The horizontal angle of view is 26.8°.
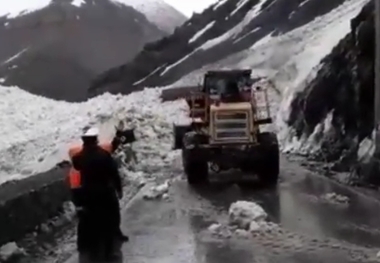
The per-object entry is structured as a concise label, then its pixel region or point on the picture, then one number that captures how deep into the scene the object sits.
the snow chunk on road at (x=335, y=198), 14.75
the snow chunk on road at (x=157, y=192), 15.47
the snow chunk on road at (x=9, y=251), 10.14
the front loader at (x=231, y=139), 17.31
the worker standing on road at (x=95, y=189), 9.98
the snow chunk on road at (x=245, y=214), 12.39
